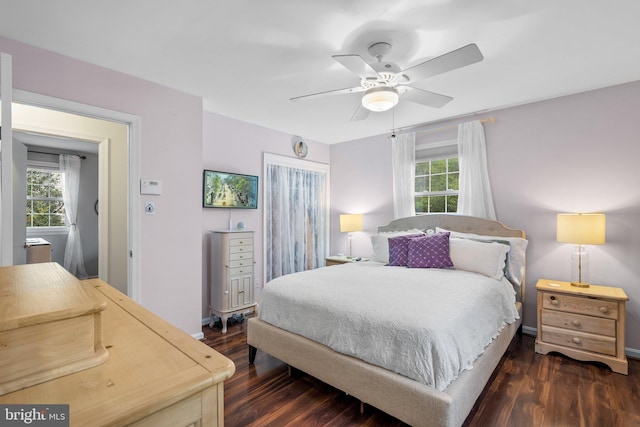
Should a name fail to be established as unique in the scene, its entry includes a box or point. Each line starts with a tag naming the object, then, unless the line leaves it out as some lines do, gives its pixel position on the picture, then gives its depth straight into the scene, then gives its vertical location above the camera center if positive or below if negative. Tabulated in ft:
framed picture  11.60 +1.00
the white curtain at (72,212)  18.01 +0.22
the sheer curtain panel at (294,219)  14.21 -0.22
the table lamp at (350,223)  14.73 -0.42
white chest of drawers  11.13 -2.21
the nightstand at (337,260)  13.95 -2.12
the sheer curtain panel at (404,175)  13.44 +1.75
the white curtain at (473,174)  11.47 +1.52
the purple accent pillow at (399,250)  10.63 -1.27
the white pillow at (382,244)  11.65 -1.17
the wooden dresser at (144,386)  1.56 -0.96
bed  5.26 -3.16
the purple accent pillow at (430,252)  9.93 -1.27
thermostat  8.91 +0.86
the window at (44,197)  17.31 +1.07
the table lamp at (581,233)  8.52 -0.56
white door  5.93 +1.21
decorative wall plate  15.01 +3.32
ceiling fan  5.89 +3.03
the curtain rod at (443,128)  11.39 +3.53
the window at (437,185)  12.67 +1.24
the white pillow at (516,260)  10.05 -1.53
